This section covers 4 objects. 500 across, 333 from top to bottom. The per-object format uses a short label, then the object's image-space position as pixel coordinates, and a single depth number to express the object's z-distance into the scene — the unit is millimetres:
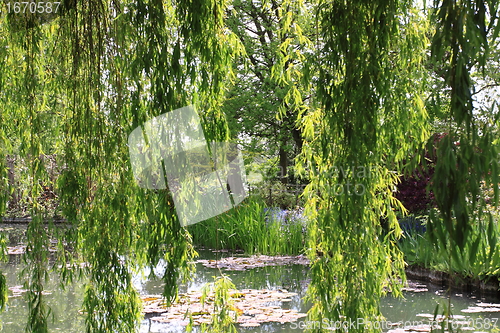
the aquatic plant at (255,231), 14187
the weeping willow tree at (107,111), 4672
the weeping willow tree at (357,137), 4098
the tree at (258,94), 23766
